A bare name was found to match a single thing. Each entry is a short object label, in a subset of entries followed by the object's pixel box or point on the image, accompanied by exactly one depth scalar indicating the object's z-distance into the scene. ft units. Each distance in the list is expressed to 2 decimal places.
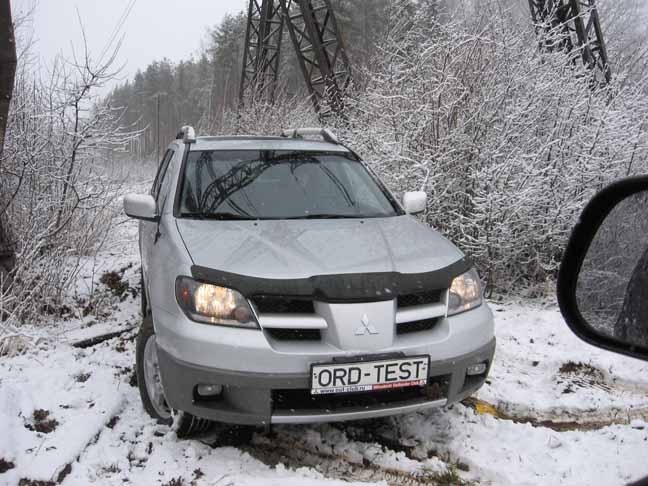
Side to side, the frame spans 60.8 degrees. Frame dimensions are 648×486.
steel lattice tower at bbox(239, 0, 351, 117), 33.88
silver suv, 7.79
